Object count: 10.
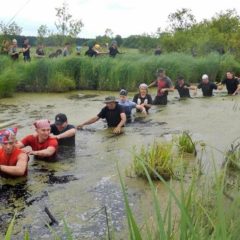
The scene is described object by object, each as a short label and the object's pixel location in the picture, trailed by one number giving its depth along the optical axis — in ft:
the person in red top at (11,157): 16.37
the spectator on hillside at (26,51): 51.68
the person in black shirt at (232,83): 45.26
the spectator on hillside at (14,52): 51.99
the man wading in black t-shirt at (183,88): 43.04
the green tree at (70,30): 72.94
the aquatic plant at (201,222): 3.62
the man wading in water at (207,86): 44.05
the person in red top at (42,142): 18.80
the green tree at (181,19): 90.44
